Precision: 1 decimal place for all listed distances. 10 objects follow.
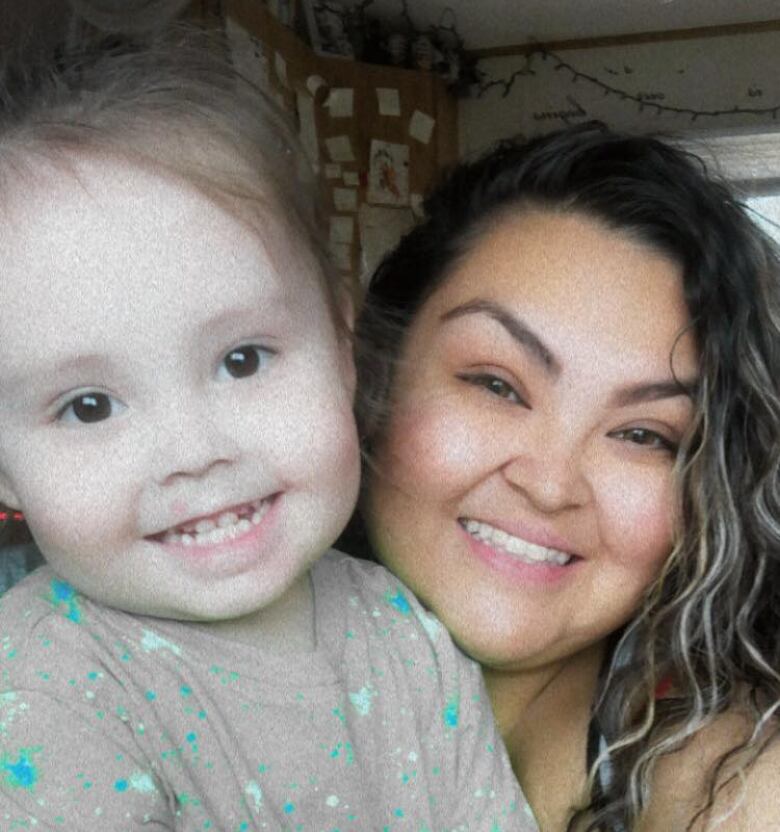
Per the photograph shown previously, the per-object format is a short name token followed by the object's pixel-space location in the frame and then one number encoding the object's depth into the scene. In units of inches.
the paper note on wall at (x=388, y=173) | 139.0
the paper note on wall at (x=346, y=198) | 124.1
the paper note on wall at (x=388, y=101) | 145.9
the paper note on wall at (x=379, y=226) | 116.2
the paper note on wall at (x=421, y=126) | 152.3
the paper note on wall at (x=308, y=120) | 125.0
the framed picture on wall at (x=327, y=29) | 133.8
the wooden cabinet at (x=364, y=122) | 117.0
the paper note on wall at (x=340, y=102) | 135.7
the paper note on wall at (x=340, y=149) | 134.8
